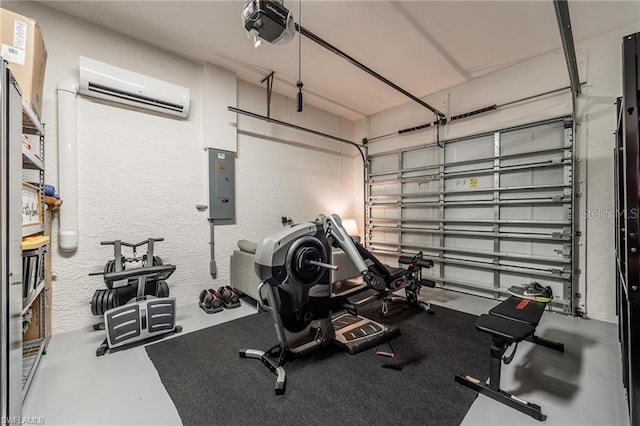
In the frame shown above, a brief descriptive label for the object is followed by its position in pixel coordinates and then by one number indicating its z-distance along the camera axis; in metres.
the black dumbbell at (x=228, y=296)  3.41
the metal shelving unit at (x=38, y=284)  1.81
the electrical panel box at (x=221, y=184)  3.68
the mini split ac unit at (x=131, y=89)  2.70
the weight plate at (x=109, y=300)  2.57
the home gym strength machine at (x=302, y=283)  2.05
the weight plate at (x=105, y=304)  2.56
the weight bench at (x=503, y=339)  1.62
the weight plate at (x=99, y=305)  2.55
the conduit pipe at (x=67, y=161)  2.64
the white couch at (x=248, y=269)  3.32
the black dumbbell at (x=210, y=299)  3.26
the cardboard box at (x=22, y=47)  1.76
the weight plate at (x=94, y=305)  2.56
